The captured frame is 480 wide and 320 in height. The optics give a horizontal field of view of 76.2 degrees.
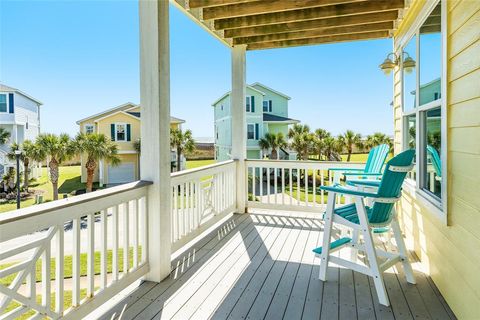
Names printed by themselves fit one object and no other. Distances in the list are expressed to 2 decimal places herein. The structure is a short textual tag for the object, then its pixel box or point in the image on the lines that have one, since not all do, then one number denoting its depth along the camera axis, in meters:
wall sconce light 3.47
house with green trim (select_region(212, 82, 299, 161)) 13.87
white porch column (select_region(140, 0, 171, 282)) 2.56
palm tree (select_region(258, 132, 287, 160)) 14.35
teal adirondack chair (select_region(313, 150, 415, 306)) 2.35
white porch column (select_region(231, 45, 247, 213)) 4.84
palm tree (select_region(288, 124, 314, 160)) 14.11
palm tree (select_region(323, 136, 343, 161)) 13.00
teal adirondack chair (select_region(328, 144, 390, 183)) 3.62
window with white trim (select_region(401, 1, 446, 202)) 2.48
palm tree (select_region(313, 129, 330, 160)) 13.72
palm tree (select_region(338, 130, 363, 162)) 11.71
